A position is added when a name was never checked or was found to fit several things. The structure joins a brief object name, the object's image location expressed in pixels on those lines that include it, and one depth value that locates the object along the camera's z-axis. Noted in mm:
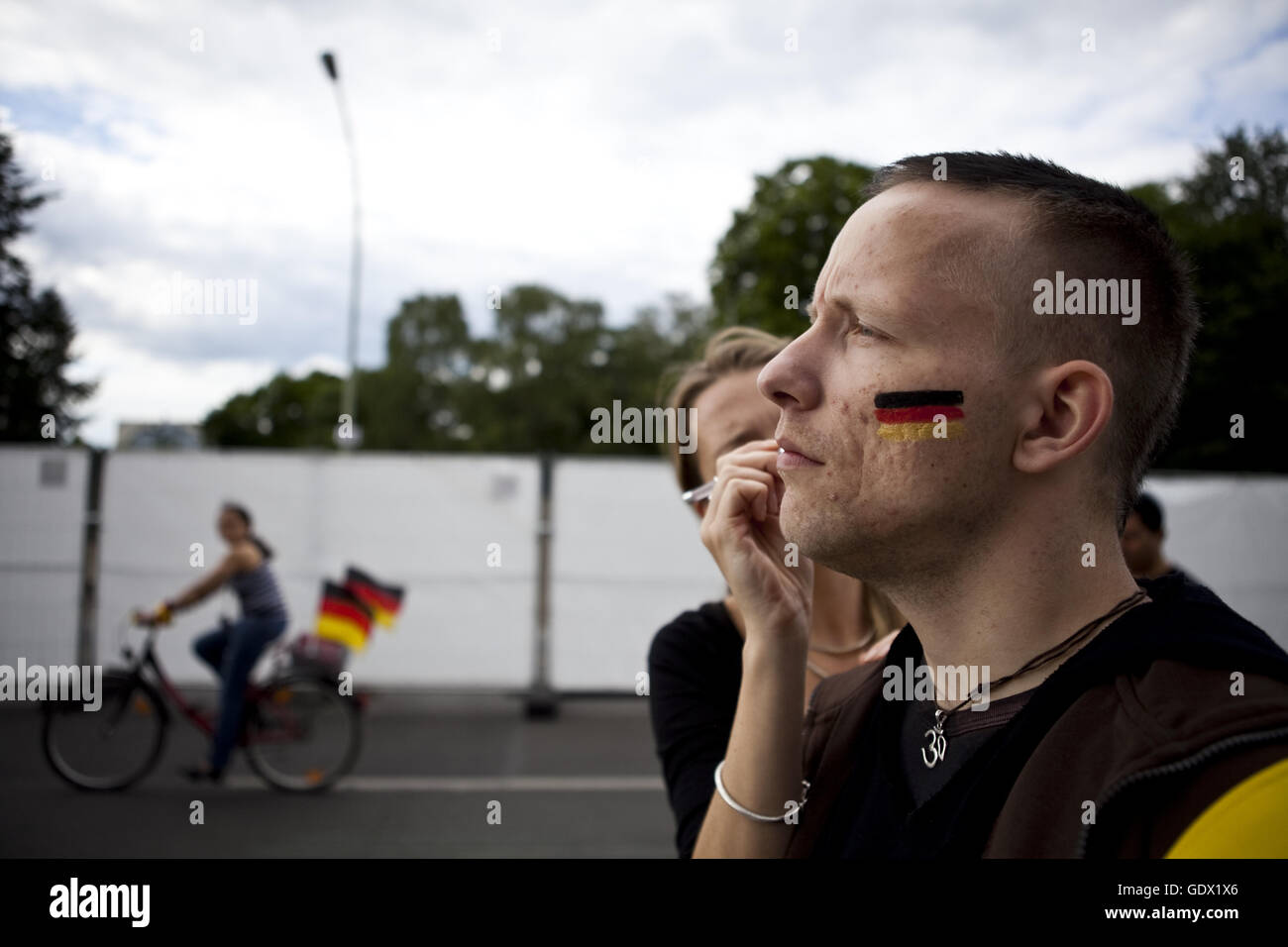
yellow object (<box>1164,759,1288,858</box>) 638
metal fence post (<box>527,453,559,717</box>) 9273
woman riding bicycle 6449
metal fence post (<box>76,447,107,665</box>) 9158
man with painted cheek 893
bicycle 6395
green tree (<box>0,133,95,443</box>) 9320
